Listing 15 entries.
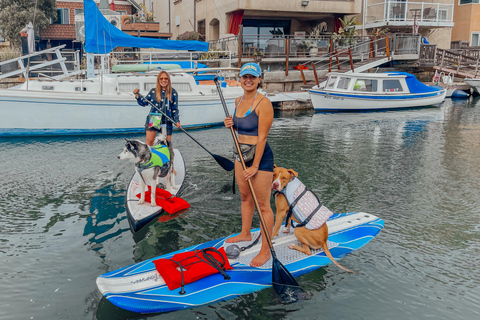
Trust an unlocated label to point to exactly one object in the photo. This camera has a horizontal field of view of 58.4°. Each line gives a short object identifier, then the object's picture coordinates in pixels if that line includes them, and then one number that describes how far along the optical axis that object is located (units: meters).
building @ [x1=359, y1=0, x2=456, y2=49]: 28.08
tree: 28.84
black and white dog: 6.48
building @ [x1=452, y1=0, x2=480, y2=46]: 32.56
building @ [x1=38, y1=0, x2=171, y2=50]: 30.59
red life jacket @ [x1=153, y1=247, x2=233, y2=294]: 4.41
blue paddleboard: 4.22
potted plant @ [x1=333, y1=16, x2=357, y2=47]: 25.48
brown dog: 5.05
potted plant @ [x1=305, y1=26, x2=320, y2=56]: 24.77
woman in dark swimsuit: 4.59
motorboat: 20.25
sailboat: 13.52
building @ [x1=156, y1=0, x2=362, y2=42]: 26.39
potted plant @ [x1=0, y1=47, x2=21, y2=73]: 18.70
